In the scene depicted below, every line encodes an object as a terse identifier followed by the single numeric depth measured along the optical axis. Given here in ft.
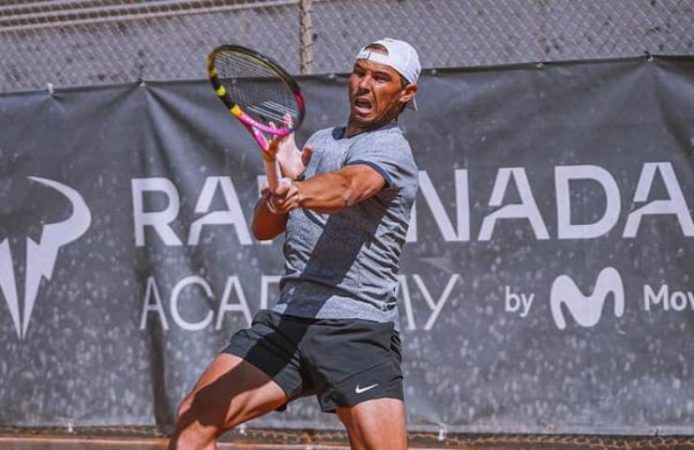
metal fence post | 41.88
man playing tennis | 26.48
